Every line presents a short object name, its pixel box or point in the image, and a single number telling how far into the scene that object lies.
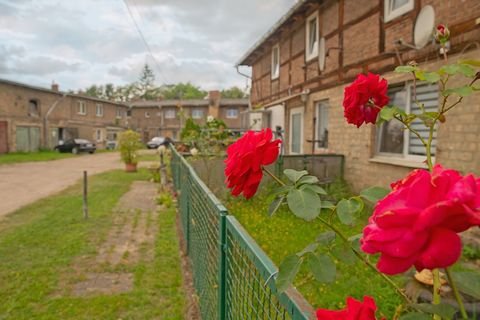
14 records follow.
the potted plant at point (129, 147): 14.64
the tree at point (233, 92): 69.44
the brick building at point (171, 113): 40.94
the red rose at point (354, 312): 0.67
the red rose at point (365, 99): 1.05
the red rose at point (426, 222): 0.44
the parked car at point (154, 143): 36.69
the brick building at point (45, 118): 24.58
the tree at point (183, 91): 72.67
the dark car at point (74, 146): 27.02
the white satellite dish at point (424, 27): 5.71
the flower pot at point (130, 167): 14.88
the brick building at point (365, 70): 5.24
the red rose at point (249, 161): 0.86
